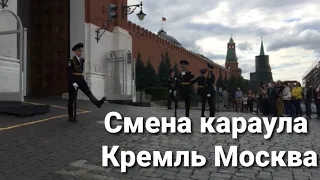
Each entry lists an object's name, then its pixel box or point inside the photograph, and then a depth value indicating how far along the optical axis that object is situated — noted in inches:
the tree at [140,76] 895.4
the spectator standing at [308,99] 397.4
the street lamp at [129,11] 490.8
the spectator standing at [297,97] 390.6
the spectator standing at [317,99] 382.8
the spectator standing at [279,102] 389.4
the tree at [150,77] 921.9
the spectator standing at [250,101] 551.1
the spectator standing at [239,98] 561.6
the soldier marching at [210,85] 280.3
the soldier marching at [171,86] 375.3
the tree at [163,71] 1055.0
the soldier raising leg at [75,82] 216.2
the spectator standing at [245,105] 565.4
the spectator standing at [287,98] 397.0
